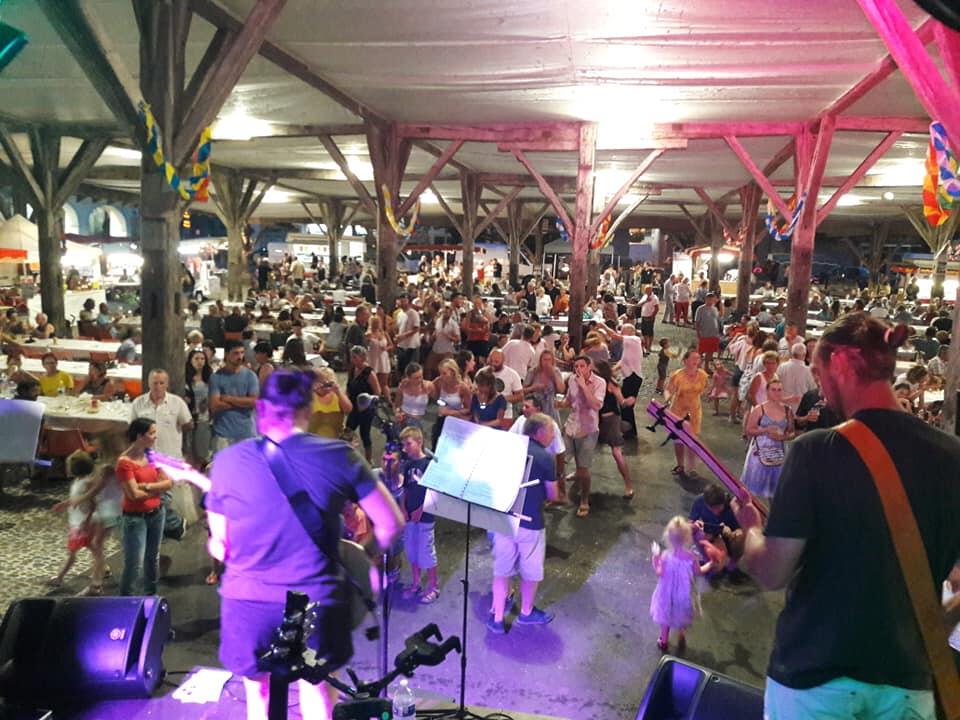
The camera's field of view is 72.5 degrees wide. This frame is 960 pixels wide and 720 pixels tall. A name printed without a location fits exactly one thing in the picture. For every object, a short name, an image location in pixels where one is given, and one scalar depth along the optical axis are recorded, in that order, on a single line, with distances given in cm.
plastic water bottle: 261
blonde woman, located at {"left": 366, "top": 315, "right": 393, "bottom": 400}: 805
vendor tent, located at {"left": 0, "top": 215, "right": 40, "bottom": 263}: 1259
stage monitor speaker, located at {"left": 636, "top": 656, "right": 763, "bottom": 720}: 253
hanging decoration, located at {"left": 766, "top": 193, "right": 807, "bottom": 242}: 908
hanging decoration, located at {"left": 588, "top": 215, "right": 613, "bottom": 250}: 1092
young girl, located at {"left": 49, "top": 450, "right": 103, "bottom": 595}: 403
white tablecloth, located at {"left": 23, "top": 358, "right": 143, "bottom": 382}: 740
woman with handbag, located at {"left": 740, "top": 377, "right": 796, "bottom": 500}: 512
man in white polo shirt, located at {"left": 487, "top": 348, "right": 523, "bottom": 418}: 638
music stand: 325
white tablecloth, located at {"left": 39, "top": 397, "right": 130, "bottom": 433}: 603
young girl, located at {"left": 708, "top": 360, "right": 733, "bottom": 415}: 966
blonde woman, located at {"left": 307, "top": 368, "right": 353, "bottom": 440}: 550
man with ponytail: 151
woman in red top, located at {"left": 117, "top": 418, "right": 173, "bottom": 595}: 389
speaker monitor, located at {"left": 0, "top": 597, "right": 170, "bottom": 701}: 296
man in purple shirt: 222
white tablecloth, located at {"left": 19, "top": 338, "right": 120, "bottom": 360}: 945
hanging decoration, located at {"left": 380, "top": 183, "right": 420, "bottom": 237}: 975
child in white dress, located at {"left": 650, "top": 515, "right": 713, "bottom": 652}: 371
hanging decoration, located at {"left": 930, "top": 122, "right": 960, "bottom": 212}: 549
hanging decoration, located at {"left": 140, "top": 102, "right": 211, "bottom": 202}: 464
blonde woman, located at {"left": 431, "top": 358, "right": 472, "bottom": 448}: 615
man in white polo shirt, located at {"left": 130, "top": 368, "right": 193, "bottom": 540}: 461
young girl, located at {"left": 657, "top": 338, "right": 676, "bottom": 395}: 1000
